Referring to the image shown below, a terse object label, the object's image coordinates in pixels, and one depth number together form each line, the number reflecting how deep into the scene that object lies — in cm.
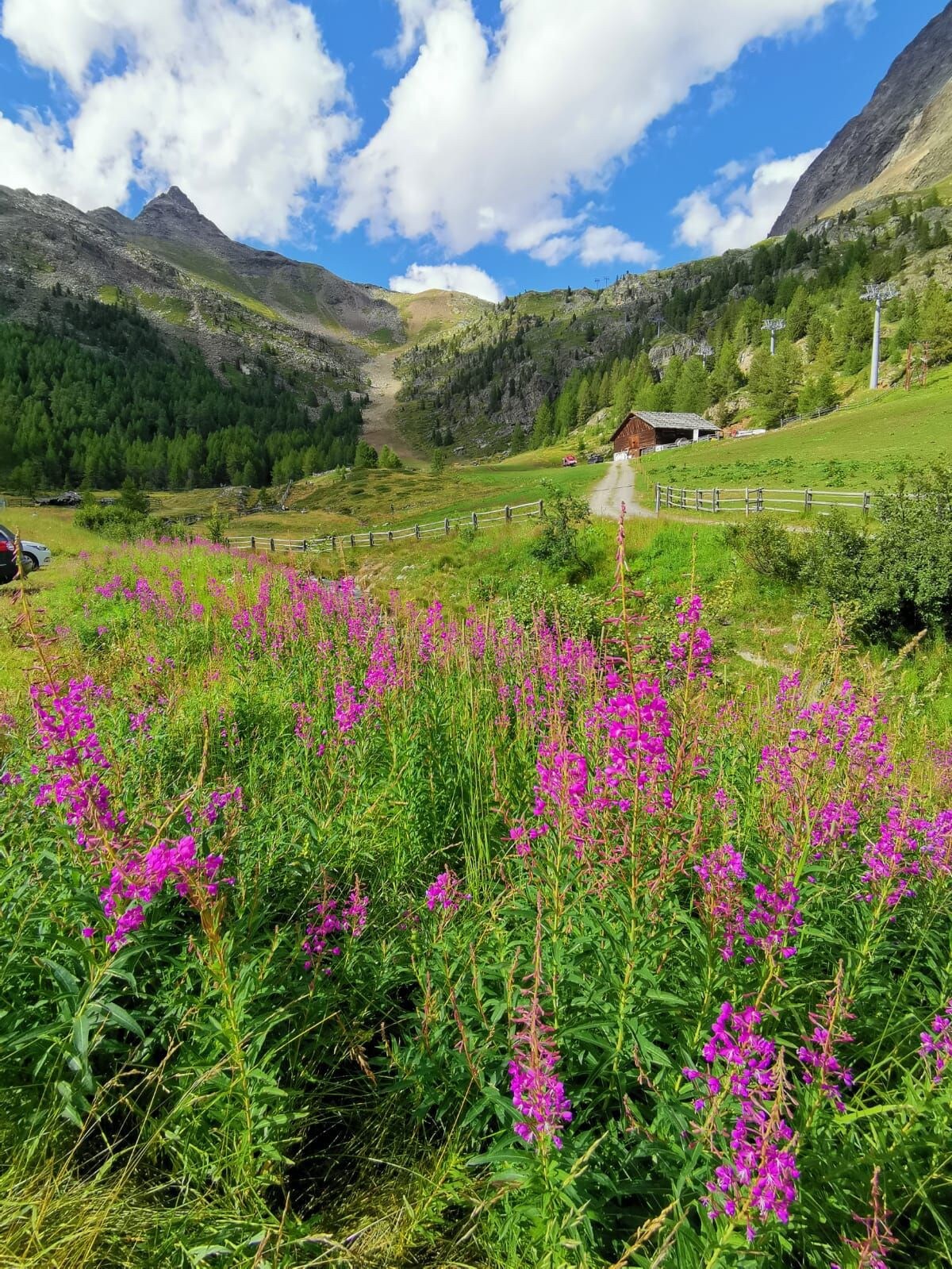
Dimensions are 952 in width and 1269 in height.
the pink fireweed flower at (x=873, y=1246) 112
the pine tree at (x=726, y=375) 9838
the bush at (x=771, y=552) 1558
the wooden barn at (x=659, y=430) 8112
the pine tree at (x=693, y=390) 9794
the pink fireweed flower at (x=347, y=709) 436
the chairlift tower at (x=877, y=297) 7256
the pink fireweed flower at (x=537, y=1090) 146
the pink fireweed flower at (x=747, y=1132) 127
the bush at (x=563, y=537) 1967
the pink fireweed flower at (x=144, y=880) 191
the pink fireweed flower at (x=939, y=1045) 176
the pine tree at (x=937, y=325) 6700
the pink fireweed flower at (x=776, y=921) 192
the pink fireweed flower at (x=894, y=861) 227
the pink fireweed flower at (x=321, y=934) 273
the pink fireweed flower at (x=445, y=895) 284
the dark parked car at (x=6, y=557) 1627
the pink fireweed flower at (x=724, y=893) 199
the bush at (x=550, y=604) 1151
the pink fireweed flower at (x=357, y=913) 275
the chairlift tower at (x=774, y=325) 10125
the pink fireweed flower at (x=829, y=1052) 161
